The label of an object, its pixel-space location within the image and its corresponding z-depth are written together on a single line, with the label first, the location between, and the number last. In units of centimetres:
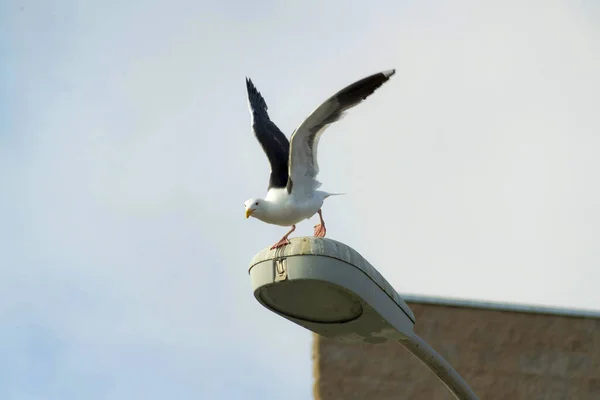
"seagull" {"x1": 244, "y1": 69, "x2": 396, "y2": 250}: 1617
